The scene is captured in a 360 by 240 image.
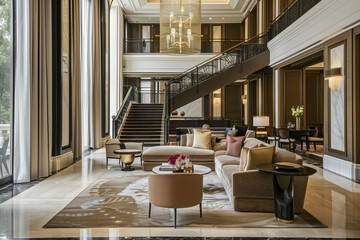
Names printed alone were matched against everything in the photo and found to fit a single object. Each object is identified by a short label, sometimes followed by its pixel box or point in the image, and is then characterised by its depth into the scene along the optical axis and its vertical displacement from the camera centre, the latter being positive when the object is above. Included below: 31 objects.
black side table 3.38 -0.93
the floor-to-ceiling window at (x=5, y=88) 4.98 +0.60
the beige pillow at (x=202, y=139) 6.92 -0.46
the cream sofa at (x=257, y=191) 3.68 -0.92
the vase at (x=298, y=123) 10.12 -0.11
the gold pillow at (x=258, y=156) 3.87 -0.49
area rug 3.36 -1.21
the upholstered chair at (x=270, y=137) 10.22 -0.60
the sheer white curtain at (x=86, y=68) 9.72 +1.82
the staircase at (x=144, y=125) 11.30 -0.18
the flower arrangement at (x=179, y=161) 4.50 -0.64
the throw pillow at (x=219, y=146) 7.07 -0.64
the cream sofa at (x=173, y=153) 6.42 -0.78
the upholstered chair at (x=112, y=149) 7.19 -0.71
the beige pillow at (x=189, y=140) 7.33 -0.50
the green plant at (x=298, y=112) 9.92 +0.29
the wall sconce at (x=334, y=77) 6.18 +0.97
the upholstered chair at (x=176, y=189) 3.33 -0.81
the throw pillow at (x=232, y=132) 6.73 -0.28
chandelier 7.46 +2.51
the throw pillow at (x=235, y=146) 6.04 -0.54
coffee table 4.68 -0.84
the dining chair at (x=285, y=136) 9.41 -0.52
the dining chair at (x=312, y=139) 9.58 -0.63
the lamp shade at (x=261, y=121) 9.61 -0.02
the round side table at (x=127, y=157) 6.58 -0.84
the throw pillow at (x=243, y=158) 4.04 -0.54
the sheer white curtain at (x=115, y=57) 14.98 +3.40
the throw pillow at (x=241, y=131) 7.07 -0.26
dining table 9.45 -0.42
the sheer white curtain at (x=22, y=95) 5.20 +0.48
